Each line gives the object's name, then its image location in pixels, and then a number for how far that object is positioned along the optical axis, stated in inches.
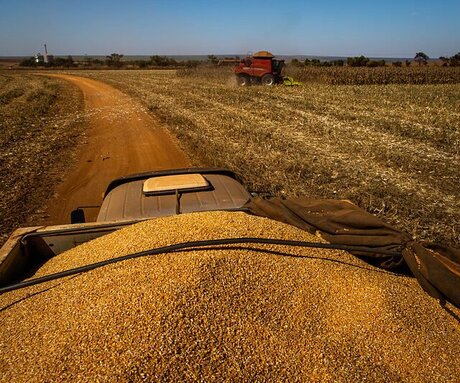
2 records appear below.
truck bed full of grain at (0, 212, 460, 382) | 79.0
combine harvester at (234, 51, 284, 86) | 930.7
